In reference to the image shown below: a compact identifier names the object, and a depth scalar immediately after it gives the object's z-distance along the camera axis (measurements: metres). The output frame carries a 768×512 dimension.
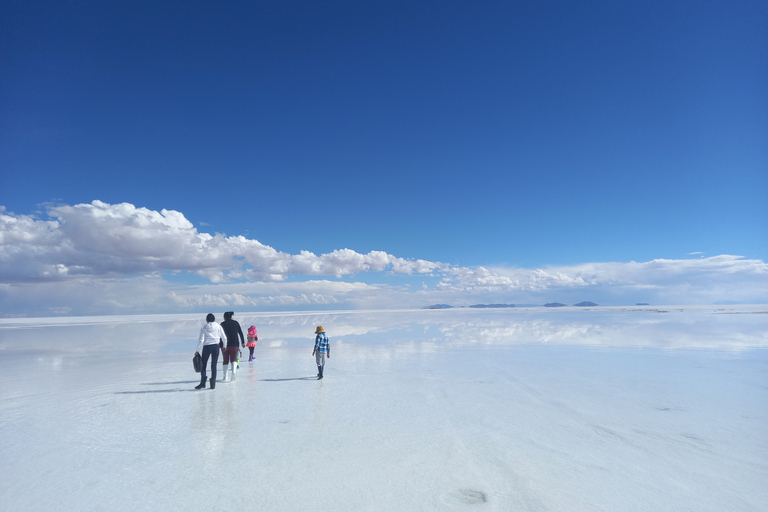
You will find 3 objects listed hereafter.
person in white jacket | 11.07
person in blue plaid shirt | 12.01
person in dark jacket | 12.30
